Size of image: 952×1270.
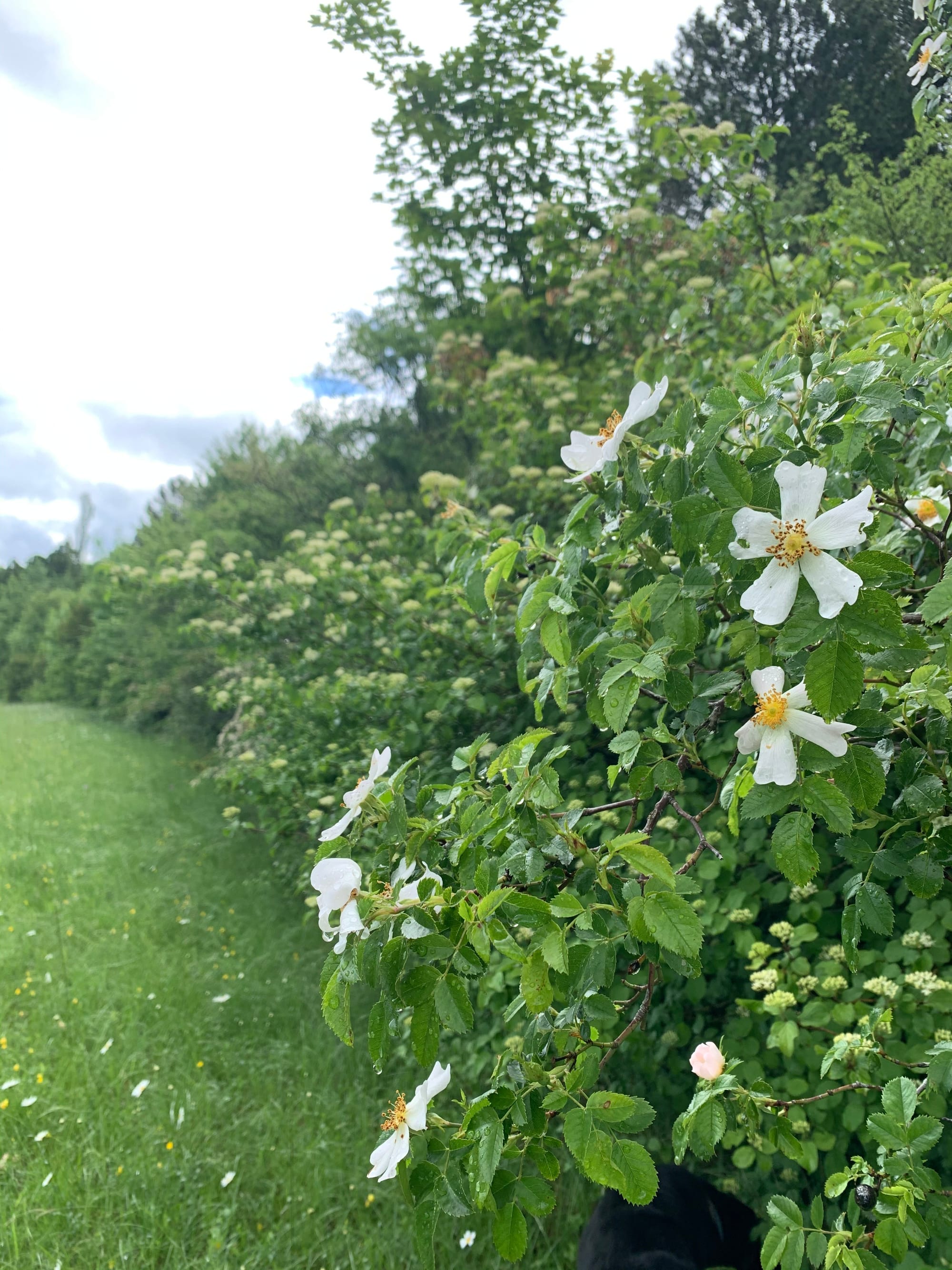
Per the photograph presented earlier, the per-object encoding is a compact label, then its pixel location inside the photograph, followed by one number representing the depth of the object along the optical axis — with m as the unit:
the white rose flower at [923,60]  1.37
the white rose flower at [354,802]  0.74
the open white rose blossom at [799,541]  0.60
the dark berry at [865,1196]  0.89
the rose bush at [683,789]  0.64
